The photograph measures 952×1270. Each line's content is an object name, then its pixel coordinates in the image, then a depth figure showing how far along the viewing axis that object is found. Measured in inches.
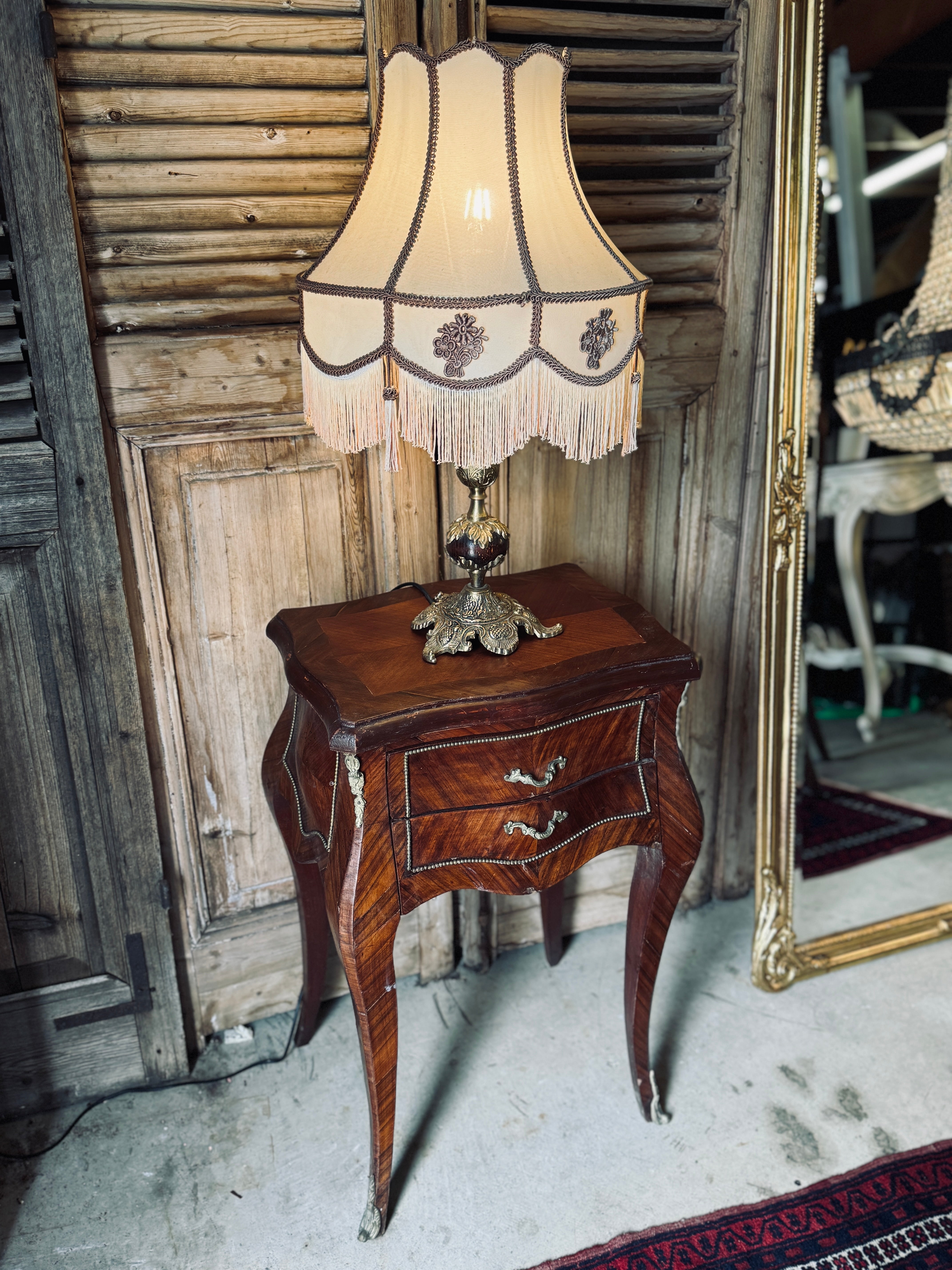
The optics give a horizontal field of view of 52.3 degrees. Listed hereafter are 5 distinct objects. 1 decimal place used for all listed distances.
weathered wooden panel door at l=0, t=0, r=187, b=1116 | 54.1
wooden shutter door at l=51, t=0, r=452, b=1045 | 55.7
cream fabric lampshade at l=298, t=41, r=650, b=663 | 45.4
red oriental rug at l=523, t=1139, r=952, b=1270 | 57.4
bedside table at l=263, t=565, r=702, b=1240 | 50.9
